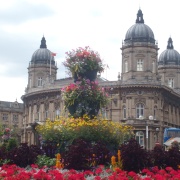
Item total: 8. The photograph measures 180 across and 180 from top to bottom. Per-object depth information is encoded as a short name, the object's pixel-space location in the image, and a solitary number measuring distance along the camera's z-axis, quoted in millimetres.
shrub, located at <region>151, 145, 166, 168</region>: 18297
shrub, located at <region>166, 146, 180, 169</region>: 18328
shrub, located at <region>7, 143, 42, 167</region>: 19344
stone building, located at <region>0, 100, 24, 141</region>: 116169
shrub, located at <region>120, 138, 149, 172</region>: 17328
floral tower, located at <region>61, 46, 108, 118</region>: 22500
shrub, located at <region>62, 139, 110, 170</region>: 17109
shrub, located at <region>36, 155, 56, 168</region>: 19828
